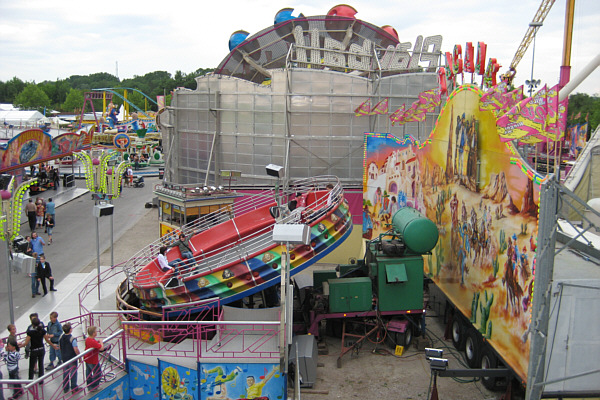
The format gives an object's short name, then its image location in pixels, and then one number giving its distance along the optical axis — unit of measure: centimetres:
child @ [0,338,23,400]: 1142
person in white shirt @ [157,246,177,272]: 1507
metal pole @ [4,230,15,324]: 1400
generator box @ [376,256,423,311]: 1505
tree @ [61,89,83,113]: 13212
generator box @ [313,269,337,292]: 1631
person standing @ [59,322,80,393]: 1158
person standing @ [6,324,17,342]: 1156
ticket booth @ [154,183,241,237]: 2175
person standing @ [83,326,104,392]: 1150
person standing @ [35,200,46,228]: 2823
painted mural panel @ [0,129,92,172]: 2817
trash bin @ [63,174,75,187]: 4038
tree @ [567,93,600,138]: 6666
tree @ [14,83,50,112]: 12019
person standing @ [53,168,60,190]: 4034
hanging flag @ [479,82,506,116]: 1184
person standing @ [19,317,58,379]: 1188
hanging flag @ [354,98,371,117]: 2141
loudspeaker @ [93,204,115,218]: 1783
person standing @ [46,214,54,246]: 2600
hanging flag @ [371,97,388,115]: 2122
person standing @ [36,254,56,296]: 1889
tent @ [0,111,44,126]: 7512
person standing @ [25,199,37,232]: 2744
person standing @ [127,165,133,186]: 4553
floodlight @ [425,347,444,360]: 1096
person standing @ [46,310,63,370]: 1221
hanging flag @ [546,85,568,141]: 924
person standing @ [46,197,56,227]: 2683
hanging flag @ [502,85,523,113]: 1137
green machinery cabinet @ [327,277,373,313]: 1502
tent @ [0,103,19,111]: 9415
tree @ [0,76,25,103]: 13538
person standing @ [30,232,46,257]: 2002
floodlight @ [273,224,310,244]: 1113
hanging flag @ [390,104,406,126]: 1886
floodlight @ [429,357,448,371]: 1068
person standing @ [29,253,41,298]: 1872
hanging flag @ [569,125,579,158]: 5322
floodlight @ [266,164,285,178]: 1711
